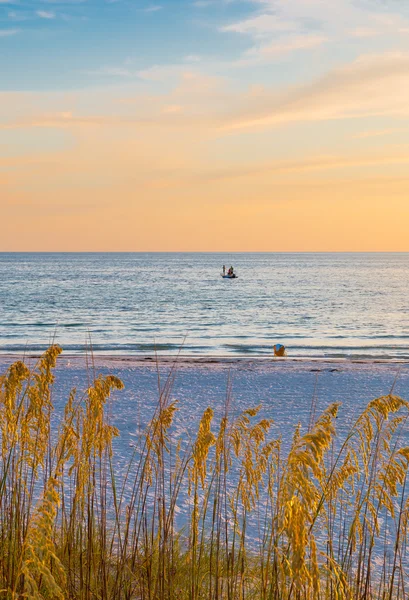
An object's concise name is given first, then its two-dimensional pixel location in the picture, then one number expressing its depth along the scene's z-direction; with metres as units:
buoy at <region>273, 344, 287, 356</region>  48.03
